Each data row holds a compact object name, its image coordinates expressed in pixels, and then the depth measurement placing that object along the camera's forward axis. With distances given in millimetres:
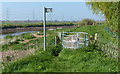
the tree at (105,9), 11778
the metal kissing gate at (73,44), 12414
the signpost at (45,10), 11627
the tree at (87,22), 58844
